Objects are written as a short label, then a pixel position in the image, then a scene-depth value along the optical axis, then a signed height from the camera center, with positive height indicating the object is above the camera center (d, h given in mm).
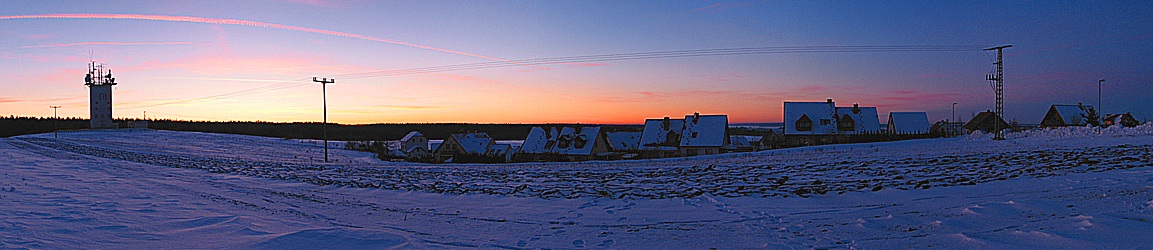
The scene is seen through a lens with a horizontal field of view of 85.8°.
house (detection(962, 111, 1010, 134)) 71638 +41
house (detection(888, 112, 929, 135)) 61312 +36
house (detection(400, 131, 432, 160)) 68219 -2695
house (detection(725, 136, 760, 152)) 63231 -2058
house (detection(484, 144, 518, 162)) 58512 -2879
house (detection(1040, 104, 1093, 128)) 75438 +1012
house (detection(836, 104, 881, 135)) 58781 +227
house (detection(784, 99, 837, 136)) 58034 +508
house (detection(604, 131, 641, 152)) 61675 -1830
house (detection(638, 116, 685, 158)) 56938 -1172
